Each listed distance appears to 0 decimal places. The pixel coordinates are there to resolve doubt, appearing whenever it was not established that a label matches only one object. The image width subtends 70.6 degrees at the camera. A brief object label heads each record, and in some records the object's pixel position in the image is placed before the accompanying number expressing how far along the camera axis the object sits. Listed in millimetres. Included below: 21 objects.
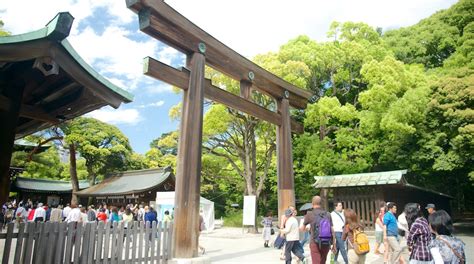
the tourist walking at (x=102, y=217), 14953
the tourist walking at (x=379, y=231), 10074
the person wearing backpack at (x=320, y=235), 6801
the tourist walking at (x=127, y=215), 14097
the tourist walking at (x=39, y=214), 16097
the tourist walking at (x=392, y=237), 8109
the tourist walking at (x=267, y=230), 13992
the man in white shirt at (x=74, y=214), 11102
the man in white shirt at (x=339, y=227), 8288
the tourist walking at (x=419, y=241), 4586
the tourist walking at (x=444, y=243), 3760
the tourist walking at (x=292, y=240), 7801
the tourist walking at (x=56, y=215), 13326
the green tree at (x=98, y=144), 32091
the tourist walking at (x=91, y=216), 15237
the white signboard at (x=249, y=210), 18734
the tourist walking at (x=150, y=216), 12621
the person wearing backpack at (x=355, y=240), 6234
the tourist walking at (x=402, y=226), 9580
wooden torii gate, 7711
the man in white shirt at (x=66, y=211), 13265
